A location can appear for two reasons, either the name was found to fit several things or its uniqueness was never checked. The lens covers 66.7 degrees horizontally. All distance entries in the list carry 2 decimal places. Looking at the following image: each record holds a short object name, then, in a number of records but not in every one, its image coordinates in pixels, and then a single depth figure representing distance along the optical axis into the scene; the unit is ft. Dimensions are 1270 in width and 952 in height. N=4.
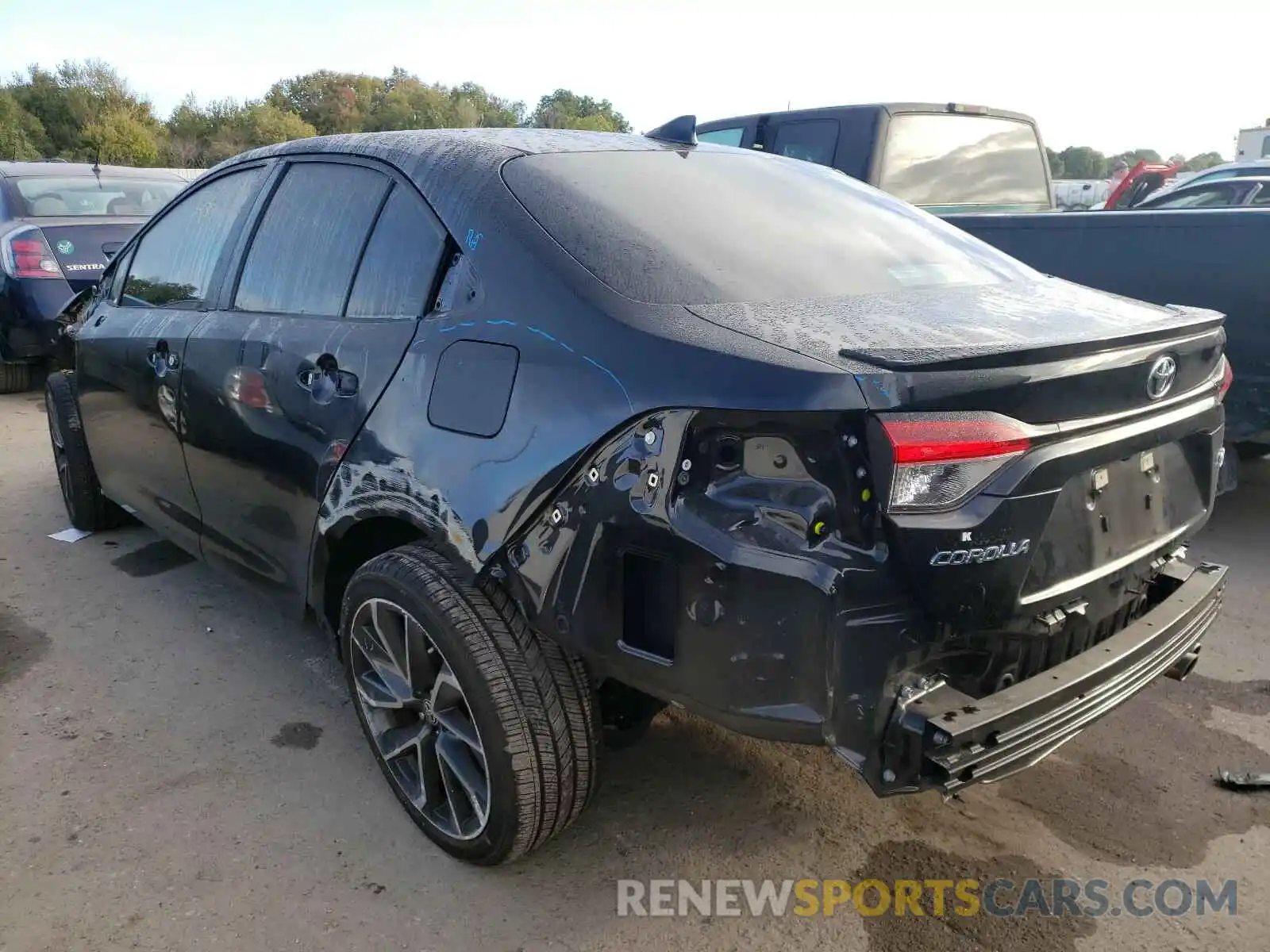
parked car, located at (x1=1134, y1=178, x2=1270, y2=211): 26.66
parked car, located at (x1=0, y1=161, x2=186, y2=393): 23.35
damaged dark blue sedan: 5.65
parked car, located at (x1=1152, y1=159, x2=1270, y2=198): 30.07
